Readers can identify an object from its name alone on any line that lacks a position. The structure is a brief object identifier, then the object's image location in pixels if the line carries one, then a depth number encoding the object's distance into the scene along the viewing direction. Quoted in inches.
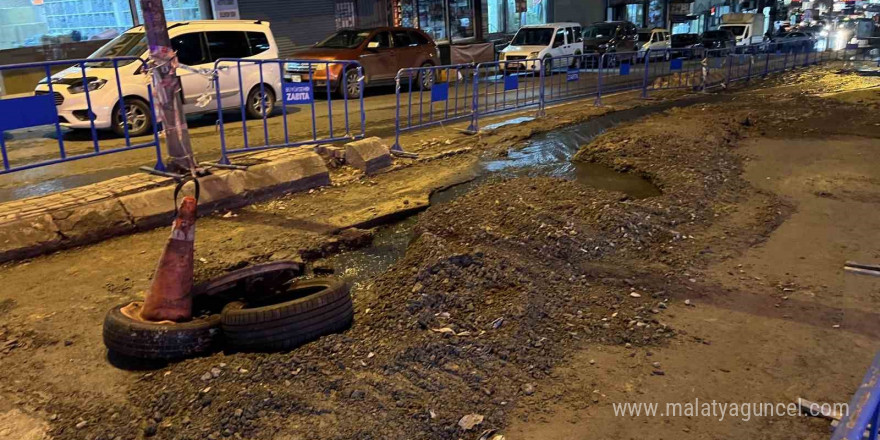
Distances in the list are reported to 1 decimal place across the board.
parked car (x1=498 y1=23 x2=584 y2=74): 892.0
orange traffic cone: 166.7
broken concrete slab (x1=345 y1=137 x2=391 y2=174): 353.4
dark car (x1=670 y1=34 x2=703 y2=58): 1286.9
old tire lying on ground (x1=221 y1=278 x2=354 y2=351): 155.6
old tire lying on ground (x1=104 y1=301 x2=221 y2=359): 156.3
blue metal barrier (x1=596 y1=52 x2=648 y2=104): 621.9
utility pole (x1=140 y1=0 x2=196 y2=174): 267.9
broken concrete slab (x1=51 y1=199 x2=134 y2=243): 242.7
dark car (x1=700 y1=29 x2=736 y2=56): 1270.9
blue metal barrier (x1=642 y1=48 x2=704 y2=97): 697.0
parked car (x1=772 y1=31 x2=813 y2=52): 947.9
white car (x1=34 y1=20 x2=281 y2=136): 409.4
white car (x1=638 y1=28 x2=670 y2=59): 1167.0
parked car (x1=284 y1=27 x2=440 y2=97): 634.2
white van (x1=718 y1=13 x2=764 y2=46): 1423.5
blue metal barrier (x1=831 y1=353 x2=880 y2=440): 78.9
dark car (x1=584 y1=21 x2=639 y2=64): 1062.4
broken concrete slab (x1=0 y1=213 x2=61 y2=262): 229.1
